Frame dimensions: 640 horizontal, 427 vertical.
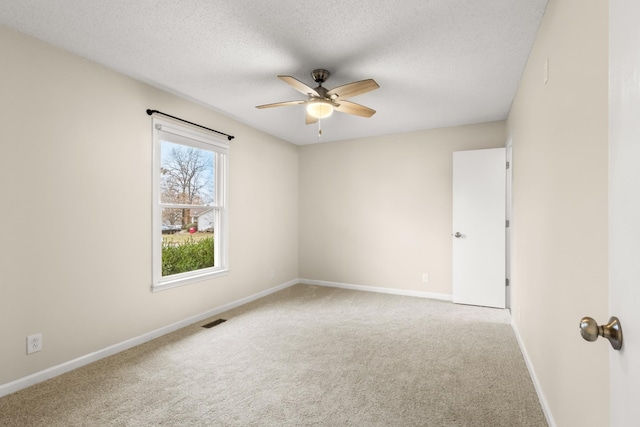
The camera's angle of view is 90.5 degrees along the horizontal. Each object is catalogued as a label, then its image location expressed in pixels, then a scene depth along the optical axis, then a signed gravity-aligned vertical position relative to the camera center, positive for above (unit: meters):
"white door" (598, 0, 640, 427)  0.64 +0.02
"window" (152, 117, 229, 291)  3.37 +0.11
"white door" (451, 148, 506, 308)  4.23 -0.17
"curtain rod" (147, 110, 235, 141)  3.21 +1.05
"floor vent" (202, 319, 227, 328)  3.59 -1.26
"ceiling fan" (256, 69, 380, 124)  2.58 +1.05
